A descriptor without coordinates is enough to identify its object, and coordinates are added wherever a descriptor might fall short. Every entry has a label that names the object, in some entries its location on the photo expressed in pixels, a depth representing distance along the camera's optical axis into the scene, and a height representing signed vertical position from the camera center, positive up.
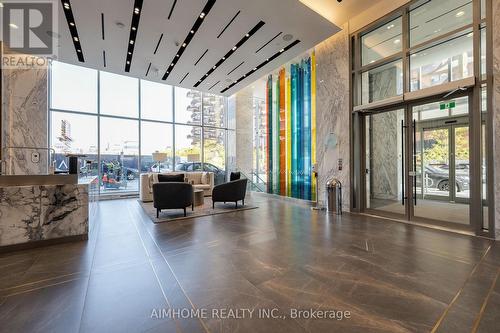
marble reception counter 3.11 -0.61
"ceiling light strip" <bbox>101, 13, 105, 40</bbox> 4.87 +3.35
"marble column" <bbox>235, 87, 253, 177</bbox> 11.35 +1.90
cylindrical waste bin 5.69 -0.76
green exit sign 4.36 +1.22
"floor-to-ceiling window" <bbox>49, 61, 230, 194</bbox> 7.84 +1.81
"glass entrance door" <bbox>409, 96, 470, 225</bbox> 4.30 +0.07
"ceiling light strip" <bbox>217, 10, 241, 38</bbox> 4.91 +3.43
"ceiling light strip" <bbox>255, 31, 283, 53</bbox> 5.65 +3.43
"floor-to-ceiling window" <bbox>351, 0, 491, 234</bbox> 3.87 +1.17
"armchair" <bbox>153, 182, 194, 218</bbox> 4.98 -0.61
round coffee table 6.25 -0.83
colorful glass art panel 7.48 +1.42
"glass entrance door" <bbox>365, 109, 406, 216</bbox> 5.07 +0.11
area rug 5.08 -1.11
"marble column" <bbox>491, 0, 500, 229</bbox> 3.60 +1.07
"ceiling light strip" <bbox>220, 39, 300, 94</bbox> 6.24 +3.44
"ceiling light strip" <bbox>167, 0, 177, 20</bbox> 4.58 +3.42
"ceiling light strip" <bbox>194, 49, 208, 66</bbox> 6.59 +3.45
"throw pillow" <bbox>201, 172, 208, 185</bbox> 8.70 -0.39
